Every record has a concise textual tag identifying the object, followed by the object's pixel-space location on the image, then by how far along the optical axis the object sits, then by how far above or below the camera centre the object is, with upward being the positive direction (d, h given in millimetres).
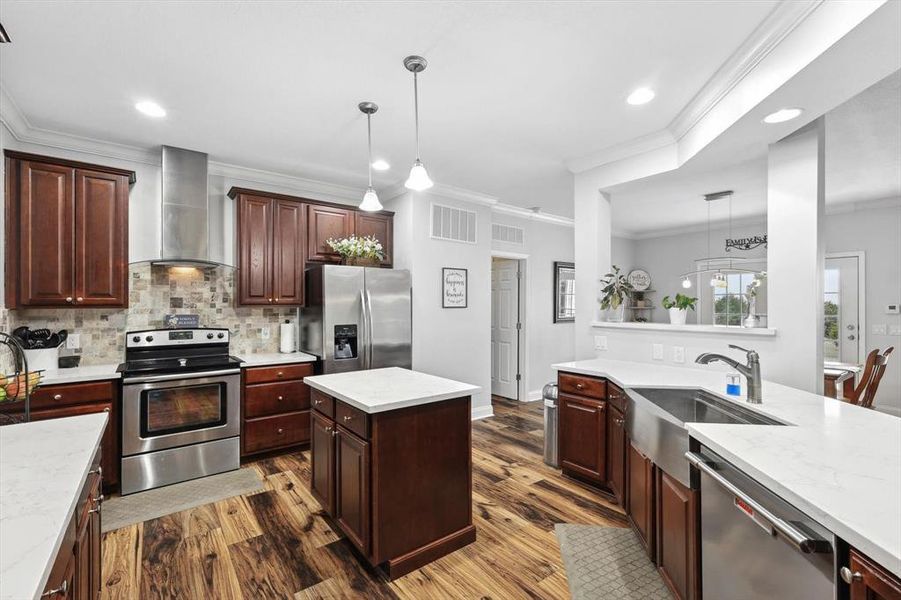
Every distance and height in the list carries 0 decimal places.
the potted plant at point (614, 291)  3672 +67
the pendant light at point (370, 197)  2787 +666
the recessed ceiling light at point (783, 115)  2319 +1018
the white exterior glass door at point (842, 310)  5477 -149
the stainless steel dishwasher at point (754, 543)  1062 -709
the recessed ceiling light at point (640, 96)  2634 +1276
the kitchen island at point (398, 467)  2125 -890
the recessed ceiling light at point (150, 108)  2820 +1286
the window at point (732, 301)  6500 -35
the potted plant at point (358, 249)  4219 +493
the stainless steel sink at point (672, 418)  1853 -630
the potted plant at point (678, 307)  3369 -67
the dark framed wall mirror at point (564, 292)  6387 +104
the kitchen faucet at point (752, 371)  2072 -357
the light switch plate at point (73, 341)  3430 -338
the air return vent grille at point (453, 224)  4801 +870
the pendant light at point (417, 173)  2326 +711
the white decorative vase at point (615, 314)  3790 -141
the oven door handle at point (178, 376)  3151 -599
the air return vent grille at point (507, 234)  5695 +888
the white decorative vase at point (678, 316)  3451 -140
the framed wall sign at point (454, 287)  4848 +134
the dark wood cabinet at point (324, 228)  4314 +735
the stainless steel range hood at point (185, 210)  3605 +771
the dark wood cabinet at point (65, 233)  3057 +500
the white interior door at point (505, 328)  6109 -420
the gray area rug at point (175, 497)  2799 -1419
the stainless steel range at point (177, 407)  3158 -848
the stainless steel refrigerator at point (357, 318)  3969 -185
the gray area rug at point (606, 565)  2043 -1396
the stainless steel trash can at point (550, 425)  3604 -1079
